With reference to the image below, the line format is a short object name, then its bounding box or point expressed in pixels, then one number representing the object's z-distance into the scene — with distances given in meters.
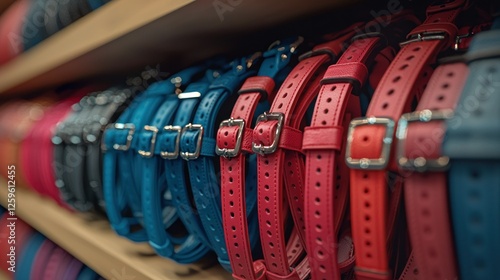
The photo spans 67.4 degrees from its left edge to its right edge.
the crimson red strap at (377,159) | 0.28
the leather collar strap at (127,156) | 0.58
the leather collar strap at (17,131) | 0.90
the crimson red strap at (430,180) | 0.25
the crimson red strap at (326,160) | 0.31
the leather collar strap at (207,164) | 0.45
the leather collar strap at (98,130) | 0.67
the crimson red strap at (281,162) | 0.36
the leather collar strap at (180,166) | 0.49
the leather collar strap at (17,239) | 1.05
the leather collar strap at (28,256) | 0.96
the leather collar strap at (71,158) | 0.71
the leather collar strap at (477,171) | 0.23
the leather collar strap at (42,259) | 0.92
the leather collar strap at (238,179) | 0.40
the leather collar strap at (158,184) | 0.52
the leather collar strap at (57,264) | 0.85
